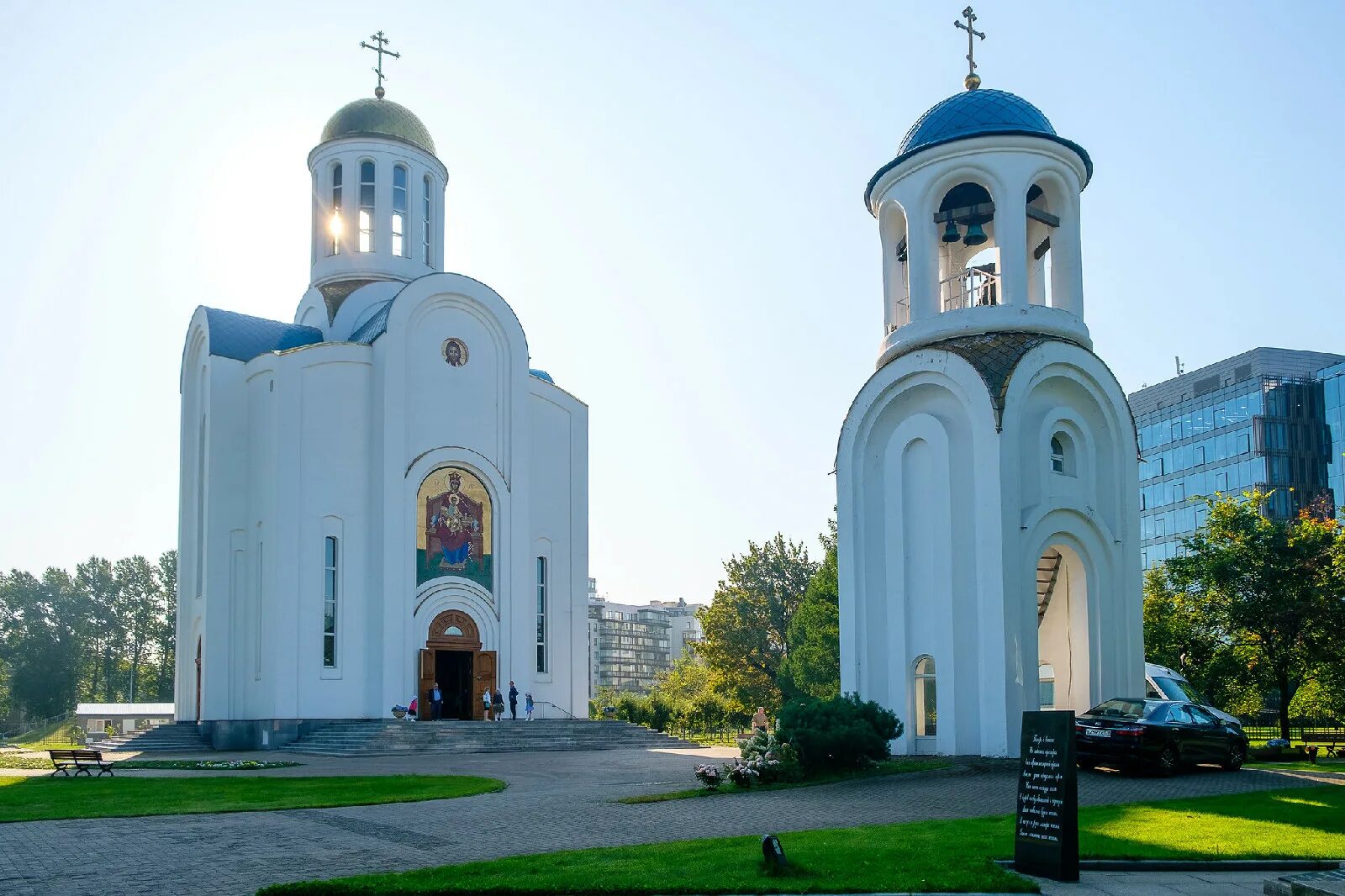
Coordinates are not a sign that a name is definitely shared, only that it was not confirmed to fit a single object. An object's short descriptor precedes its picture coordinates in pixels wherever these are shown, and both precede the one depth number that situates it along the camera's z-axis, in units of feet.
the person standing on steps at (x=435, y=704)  106.83
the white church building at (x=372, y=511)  107.34
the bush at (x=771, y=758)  53.88
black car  56.34
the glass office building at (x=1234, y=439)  251.39
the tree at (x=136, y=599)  271.08
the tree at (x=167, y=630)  257.34
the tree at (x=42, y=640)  256.52
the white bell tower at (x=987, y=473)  63.77
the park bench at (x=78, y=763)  69.56
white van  72.84
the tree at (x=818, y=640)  143.74
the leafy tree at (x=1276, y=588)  87.51
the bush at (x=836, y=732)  55.77
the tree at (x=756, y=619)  171.12
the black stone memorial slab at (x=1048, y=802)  29.19
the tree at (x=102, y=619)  270.05
